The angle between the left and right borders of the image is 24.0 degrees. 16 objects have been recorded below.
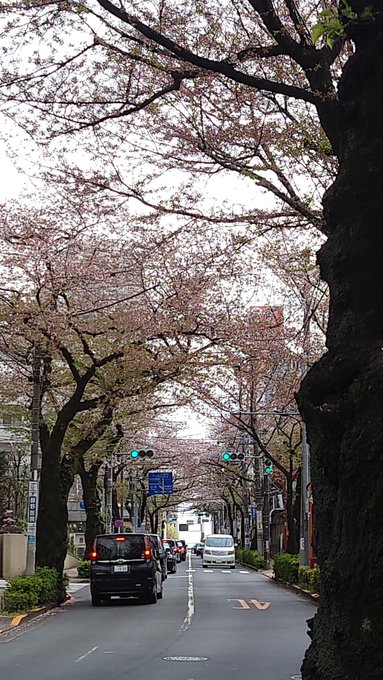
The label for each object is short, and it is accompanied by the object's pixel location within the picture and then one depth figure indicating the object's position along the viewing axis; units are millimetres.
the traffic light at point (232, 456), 38672
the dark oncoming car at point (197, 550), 87062
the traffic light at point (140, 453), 37434
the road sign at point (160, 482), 51719
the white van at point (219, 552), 51469
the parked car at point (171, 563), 41869
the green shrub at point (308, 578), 23425
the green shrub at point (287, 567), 28547
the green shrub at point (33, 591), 18328
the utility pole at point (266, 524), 42281
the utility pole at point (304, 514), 26078
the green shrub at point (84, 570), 35094
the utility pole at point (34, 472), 20125
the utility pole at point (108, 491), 37500
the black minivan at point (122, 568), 21688
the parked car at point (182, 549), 65525
